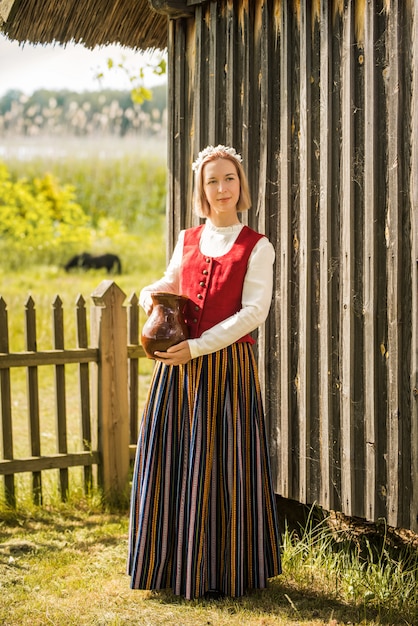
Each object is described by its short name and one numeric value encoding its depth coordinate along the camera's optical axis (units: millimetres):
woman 3871
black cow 14352
